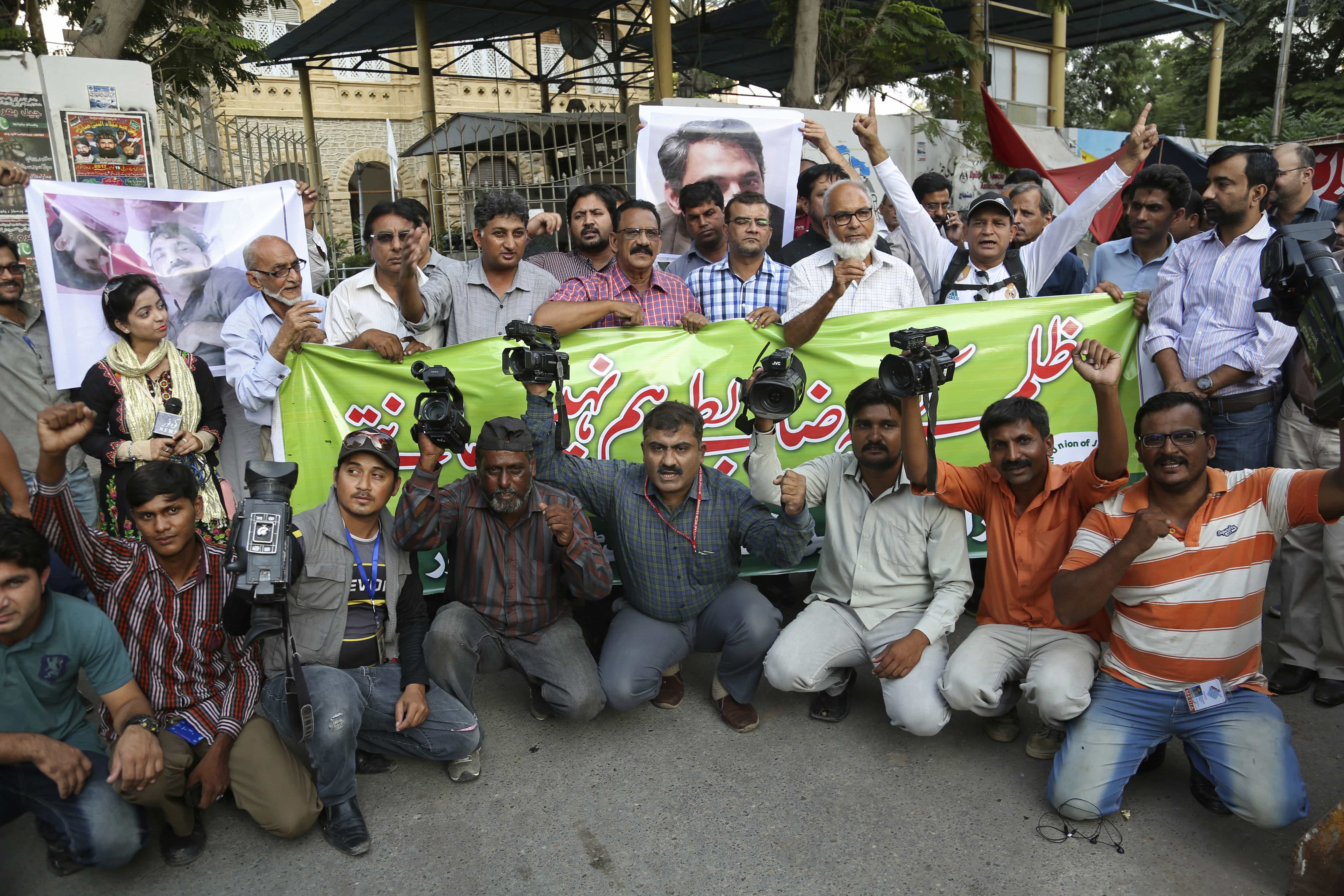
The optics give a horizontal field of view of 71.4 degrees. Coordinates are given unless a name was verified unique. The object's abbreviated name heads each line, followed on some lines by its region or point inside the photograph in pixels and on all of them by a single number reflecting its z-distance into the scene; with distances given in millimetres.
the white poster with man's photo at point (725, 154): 5844
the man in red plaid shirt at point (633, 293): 4383
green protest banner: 4367
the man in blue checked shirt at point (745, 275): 4727
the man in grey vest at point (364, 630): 3404
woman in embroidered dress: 3920
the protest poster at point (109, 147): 6109
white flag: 6273
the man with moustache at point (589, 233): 5129
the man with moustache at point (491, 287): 4566
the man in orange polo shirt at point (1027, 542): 3373
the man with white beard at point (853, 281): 4445
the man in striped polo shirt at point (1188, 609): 3070
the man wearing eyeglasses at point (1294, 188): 4453
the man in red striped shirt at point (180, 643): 3098
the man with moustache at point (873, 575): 3740
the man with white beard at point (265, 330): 4309
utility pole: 16078
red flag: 8953
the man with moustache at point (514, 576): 3648
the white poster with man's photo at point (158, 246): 4605
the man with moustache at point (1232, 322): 3982
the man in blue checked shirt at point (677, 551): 3773
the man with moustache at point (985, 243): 4645
